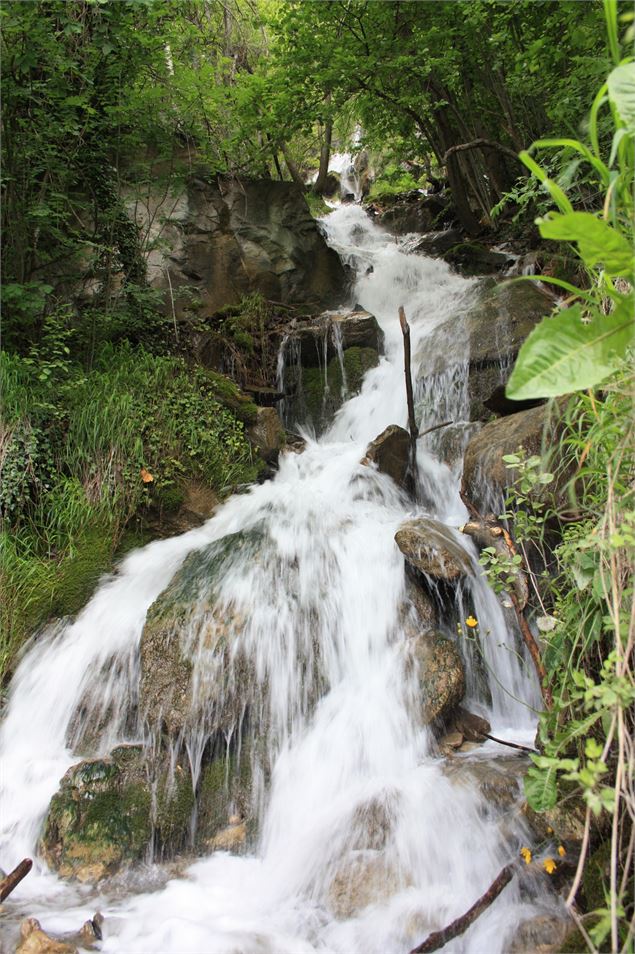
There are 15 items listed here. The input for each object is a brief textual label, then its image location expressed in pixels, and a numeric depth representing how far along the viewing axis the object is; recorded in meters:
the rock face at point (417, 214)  11.77
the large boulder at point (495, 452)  4.02
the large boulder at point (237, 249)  8.12
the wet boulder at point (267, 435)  6.04
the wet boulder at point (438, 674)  3.05
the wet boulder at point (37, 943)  2.06
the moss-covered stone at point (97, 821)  2.71
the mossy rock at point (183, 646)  3.20
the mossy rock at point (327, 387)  7.45
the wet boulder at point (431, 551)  3.60
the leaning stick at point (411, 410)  5.18
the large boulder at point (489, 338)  6.05
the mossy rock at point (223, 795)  2.88
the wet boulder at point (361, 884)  2.27
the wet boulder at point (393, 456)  5.41
